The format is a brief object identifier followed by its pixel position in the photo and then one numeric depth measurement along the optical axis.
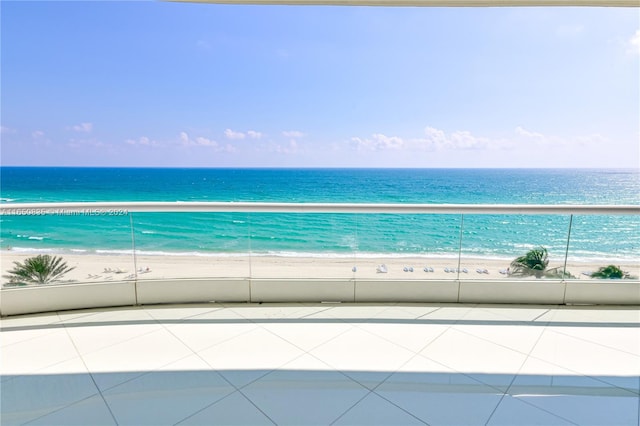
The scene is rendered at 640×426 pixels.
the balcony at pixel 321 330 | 1.34
